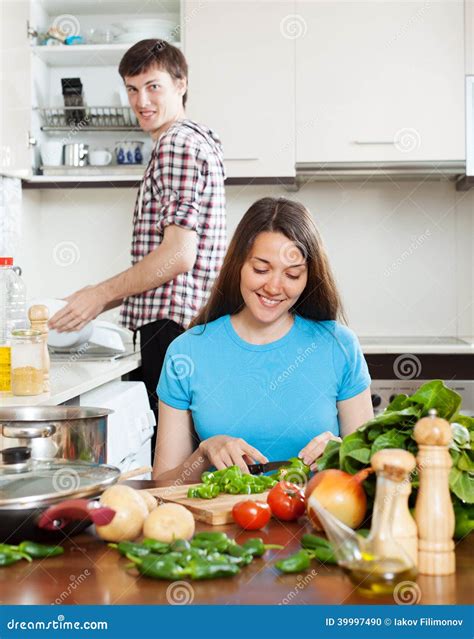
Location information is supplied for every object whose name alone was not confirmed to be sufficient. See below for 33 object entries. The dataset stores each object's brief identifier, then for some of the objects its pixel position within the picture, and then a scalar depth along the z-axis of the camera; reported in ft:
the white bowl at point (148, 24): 11.14
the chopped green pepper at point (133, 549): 3.10
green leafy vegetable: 3.40
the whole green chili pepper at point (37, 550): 3.20
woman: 5.88
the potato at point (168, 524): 3.27
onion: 3.38
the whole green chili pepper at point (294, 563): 3.00
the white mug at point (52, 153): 11.35
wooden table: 2.76
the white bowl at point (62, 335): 9.02
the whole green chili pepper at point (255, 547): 3.18
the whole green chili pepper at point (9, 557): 3.12
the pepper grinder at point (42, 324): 7.02
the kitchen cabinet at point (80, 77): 10.92
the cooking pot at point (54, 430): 4.31
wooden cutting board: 3.73
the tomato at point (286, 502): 3.77
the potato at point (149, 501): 3.63
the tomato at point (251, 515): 3.60
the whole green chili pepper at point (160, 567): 2.91
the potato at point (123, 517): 3.37
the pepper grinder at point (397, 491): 2.90
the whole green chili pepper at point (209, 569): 2.90
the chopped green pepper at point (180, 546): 3.08
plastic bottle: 7.93
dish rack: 11.52
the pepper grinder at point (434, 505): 2.99
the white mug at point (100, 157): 11.40
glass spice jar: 6.78
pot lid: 3.21
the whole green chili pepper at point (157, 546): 3.10
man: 8.21
